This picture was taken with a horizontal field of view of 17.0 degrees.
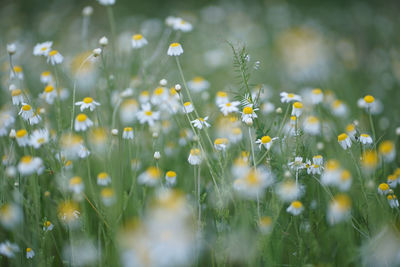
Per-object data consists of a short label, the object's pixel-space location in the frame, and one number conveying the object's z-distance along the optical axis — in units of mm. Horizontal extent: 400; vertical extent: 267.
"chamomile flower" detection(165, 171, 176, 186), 1355
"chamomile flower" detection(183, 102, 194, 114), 1361
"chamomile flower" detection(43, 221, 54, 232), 1308
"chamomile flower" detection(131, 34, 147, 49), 1446
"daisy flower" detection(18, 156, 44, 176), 1305
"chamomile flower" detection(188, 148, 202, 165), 1331
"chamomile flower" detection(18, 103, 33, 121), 1345
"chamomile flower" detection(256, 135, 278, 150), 1322
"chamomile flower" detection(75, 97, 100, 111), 1380
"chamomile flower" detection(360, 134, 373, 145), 1351
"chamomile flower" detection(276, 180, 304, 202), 1288
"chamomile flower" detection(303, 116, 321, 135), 1372
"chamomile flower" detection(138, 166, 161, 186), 1318
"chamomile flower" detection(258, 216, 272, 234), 1292
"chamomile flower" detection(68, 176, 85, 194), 1302
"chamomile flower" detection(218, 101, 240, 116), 1360
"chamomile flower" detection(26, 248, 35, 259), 1311
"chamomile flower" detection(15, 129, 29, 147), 1338
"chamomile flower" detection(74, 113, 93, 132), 1373
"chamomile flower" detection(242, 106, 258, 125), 1330
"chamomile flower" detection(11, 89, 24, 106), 1366
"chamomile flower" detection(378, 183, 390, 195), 1321
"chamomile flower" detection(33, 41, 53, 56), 1394
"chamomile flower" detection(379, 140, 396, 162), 1340
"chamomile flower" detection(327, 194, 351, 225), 1261
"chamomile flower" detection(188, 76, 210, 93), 1522
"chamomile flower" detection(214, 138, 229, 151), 1334
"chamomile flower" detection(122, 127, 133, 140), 1376
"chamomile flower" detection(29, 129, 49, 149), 1321
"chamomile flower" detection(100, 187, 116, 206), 1309
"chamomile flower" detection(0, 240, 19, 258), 1298
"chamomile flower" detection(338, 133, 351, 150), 1339
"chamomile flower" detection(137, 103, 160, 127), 1409
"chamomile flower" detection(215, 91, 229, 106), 1412
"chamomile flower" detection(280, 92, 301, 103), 1384
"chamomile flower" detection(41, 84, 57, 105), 1409
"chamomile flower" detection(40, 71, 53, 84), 1439
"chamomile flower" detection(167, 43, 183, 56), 1389
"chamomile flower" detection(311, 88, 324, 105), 1433
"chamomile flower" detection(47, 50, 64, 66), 1396
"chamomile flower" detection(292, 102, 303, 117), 1352
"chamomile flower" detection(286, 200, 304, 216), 1298
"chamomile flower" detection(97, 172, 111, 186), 1353
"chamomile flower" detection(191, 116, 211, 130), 1340
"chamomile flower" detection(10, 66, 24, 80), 1412
